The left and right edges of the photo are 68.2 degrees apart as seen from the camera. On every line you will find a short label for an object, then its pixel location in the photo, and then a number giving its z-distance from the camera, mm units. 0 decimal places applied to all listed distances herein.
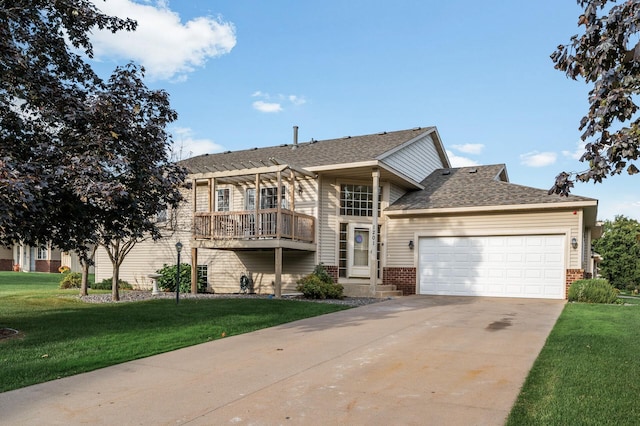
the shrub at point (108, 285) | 19484
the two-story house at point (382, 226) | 14258
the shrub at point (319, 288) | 13805
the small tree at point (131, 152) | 7551
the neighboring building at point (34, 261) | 34812
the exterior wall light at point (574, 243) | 13719
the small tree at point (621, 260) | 30109
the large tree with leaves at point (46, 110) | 6809
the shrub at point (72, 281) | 19298
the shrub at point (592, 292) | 12859
